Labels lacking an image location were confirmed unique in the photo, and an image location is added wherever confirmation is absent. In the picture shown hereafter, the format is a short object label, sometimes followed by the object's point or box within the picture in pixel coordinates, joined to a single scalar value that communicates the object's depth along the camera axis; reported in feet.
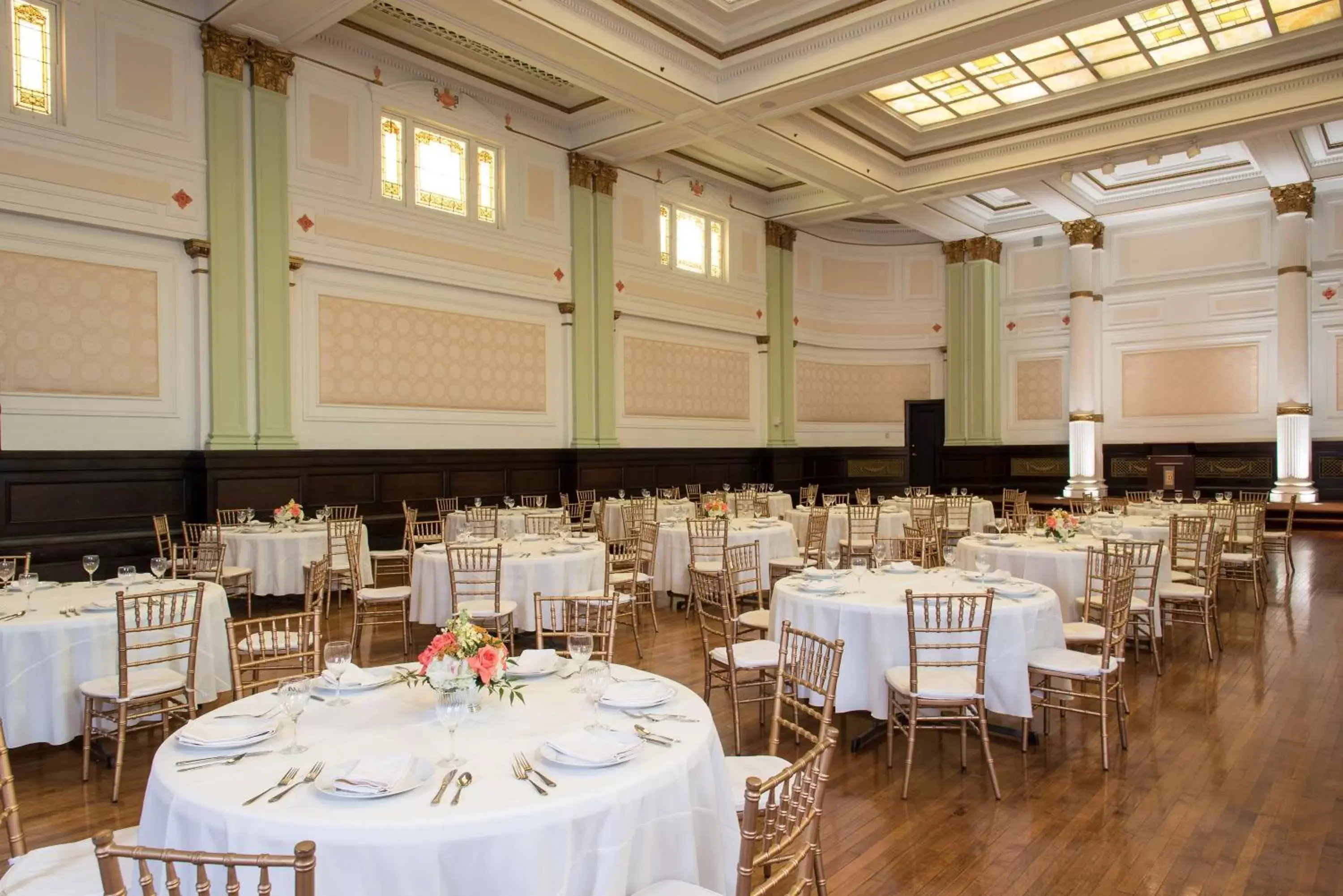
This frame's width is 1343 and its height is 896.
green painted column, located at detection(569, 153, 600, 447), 43.93
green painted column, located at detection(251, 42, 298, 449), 32.07
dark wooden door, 62.90
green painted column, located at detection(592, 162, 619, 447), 44.86
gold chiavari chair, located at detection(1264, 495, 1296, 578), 32.68
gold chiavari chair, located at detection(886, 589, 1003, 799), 13.61
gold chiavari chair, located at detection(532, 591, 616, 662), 12.74
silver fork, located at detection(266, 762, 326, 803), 7.02
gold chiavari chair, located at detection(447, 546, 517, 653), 19.76
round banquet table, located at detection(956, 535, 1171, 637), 21.54
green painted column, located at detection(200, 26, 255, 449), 30.96
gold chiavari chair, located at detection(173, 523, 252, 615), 20.59
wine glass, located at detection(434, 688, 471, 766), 7.88
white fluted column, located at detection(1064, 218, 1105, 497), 54.65
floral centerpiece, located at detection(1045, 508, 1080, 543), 23.43
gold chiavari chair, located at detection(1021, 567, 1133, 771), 14.85
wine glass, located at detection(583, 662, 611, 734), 9.09
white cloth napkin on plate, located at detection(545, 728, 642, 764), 7.63
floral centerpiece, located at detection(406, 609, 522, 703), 8.37
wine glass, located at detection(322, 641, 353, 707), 9.30
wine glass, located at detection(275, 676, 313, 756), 8.14
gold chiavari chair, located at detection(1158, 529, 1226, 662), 21.63
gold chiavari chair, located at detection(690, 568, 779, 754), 14.83
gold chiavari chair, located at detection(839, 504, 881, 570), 34.58
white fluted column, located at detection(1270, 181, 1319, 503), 47.65
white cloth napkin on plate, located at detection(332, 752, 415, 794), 6.99
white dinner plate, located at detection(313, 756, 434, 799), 7.01
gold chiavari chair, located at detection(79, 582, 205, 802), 13.53
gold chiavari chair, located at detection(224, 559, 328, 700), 11.16
